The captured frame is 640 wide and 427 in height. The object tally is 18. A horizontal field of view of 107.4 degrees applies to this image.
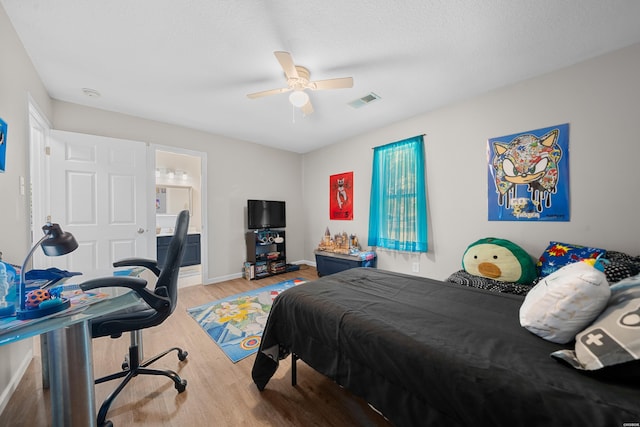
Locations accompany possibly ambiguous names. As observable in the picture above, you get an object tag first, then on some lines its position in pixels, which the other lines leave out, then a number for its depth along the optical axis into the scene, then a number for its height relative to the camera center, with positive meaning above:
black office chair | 1.32 -0.62
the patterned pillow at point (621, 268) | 1.73 -0.44
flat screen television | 4.32 -0.02
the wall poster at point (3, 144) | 1.50 +0.47
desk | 1.07 -0.72
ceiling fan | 2.05 +1.17
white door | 2.68 +0.22
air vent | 2.80 +1.38
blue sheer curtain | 3.30 +0.21
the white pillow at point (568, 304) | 0.90 -0.37
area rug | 2.12 -1.18
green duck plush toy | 2.29 -0.52
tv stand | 4.21 -0.76
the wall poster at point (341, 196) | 4.35 +0.31
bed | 0.72 -0.57
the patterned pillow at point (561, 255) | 2.01 -0.40
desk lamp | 0.93 -0.16
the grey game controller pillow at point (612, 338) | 0.73 -0.43
